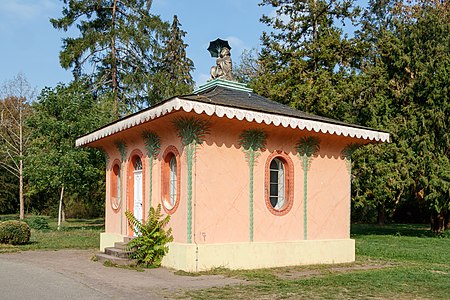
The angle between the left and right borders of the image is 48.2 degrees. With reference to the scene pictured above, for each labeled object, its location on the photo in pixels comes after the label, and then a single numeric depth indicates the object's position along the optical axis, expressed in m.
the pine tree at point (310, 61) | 21.86
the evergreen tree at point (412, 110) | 21.61
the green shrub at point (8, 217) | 39.47
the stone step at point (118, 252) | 12.59
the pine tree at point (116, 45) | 32.12
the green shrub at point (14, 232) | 17.41
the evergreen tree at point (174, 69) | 33.84
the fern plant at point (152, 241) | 11.97
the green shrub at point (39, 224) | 26.78
